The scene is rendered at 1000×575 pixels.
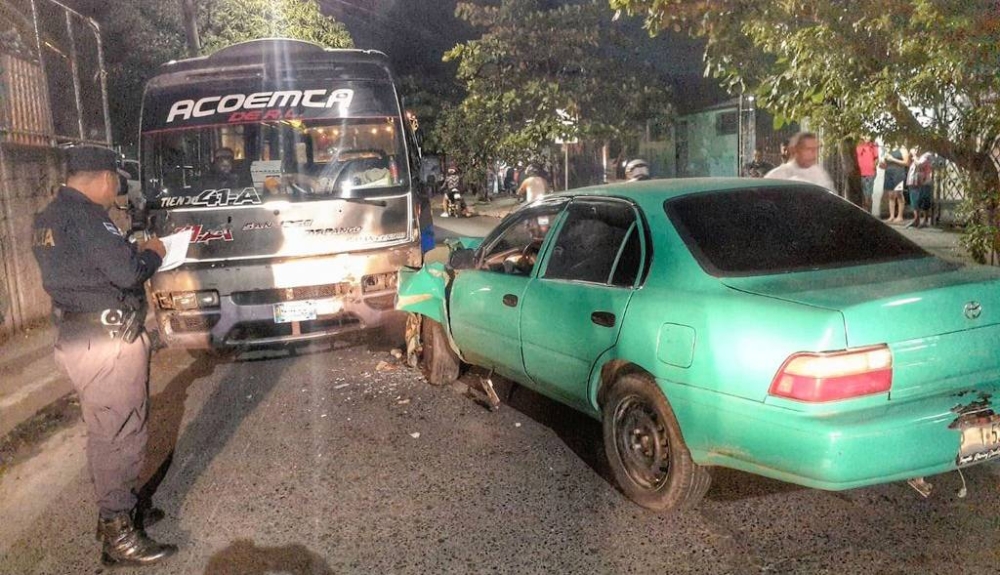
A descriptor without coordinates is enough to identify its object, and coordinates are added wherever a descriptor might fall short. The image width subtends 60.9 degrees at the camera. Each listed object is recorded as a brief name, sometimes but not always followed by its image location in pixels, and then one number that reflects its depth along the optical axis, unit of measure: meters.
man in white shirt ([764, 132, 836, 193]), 6.78
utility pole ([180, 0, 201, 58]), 15.14
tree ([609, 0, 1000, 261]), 6.05
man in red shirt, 14.34
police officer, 3.63
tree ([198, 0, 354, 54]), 21.94
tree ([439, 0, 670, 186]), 19.44
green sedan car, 3.29
